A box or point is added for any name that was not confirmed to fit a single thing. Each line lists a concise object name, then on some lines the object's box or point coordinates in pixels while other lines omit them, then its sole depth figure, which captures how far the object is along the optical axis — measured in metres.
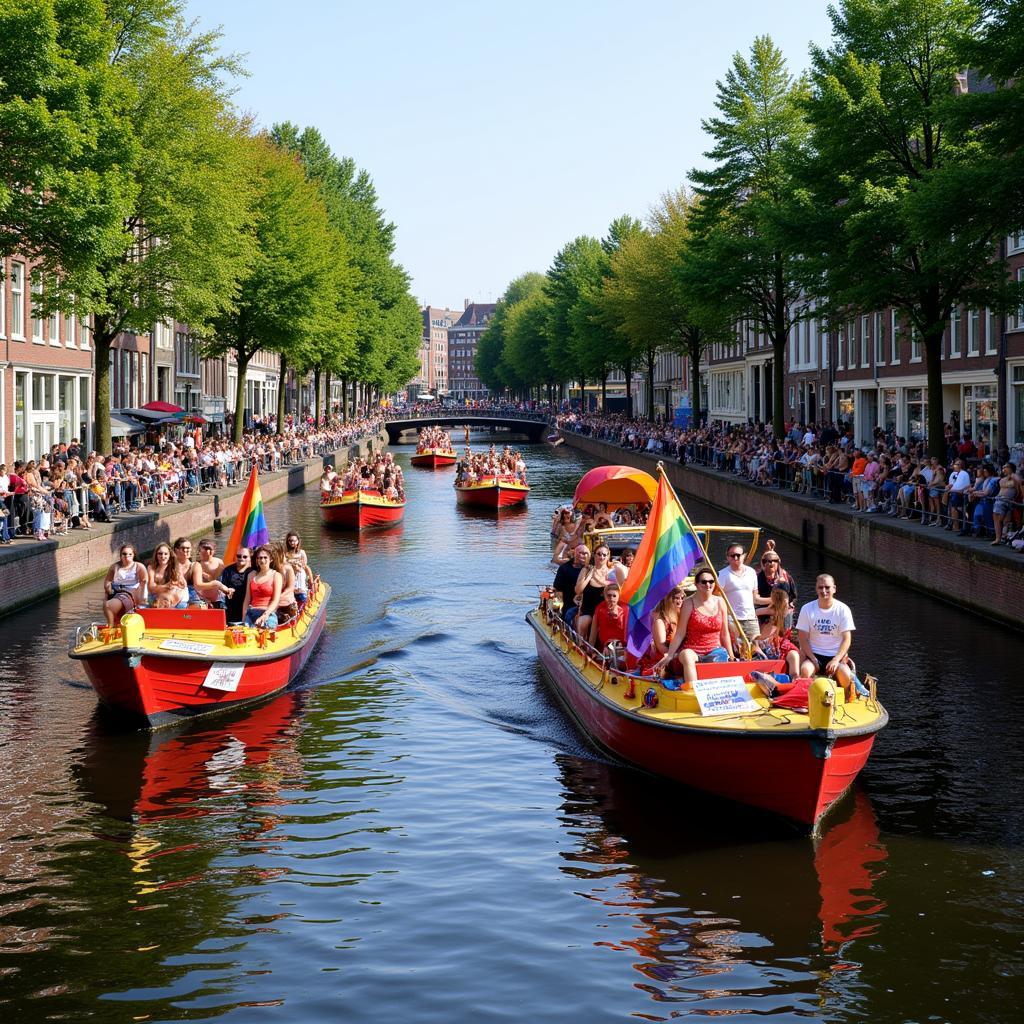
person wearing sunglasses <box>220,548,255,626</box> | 18.73
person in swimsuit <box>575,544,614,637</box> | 17.47
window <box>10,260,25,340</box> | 38.84
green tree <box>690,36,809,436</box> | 46.41
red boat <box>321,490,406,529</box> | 41.38
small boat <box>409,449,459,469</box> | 76.06
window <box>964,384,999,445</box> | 43.47
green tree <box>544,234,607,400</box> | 97.62
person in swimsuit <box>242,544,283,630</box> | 18.47
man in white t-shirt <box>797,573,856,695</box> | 13.64
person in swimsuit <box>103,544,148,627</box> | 17.39
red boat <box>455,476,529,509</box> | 48.59
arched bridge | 110.25
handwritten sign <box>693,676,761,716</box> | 12.73
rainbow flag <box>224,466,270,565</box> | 20.53
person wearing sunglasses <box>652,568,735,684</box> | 13.71
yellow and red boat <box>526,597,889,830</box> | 12.00
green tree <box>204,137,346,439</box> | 52.53
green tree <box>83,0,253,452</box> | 34.38
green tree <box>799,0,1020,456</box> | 30.88
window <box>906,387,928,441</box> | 49.94
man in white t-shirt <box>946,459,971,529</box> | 26.50
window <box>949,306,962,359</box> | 45.91
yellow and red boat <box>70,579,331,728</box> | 15.87
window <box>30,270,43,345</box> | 40.78
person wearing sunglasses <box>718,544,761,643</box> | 15.51
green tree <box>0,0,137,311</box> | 24.69
